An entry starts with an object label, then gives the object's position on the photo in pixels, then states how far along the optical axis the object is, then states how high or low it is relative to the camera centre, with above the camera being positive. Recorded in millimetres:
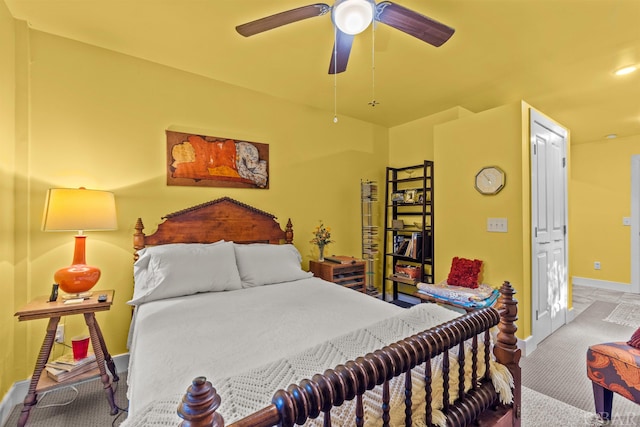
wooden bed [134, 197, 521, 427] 613 -456
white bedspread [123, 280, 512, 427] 835 -556
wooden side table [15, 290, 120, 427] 1740 -789
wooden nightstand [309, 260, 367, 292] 3070 -620
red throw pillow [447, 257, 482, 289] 2846 -567
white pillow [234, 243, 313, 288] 2420 -432
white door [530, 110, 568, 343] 2754 -86
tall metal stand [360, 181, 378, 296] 3922 -172
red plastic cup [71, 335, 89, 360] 1992 -915
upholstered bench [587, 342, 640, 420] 1588 -895
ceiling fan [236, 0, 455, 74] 1433 +1040
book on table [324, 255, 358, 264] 3213 -494
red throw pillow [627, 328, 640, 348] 1712 -742
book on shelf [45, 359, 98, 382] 1837 -1023
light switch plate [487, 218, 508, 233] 2760 -78
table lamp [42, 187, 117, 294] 1879 -33
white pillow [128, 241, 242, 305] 2051 -421
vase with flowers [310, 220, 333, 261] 3299 -262
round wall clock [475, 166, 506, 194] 2765 +366
